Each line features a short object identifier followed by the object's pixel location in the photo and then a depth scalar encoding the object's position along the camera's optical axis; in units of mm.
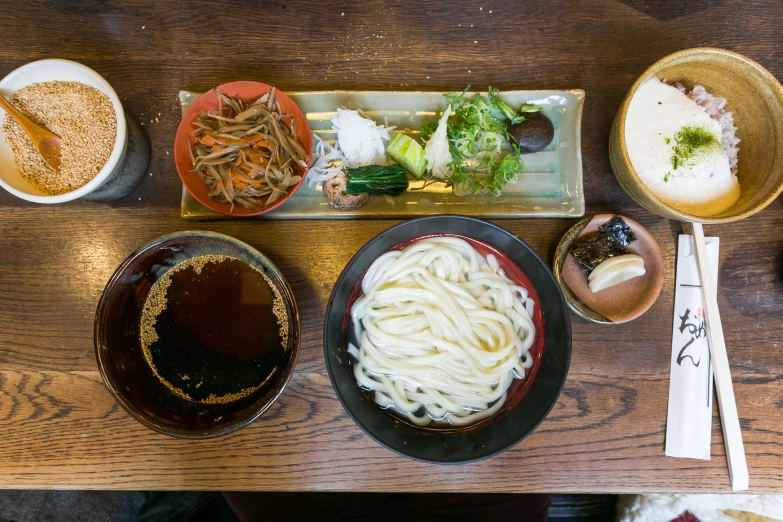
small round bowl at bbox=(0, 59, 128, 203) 426
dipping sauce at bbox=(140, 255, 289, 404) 456
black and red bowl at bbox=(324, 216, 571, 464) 403
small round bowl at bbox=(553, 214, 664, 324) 451
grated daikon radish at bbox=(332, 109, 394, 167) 461
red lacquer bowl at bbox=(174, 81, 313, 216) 446
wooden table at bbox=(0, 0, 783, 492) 462
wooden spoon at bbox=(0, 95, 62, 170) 446
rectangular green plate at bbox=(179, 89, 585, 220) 470
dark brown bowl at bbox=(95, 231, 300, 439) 413
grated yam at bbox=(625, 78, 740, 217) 451
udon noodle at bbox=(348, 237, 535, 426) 432
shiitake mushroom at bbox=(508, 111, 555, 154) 460
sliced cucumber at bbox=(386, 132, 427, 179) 460
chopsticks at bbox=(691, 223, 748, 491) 457
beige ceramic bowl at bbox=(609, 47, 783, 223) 430
